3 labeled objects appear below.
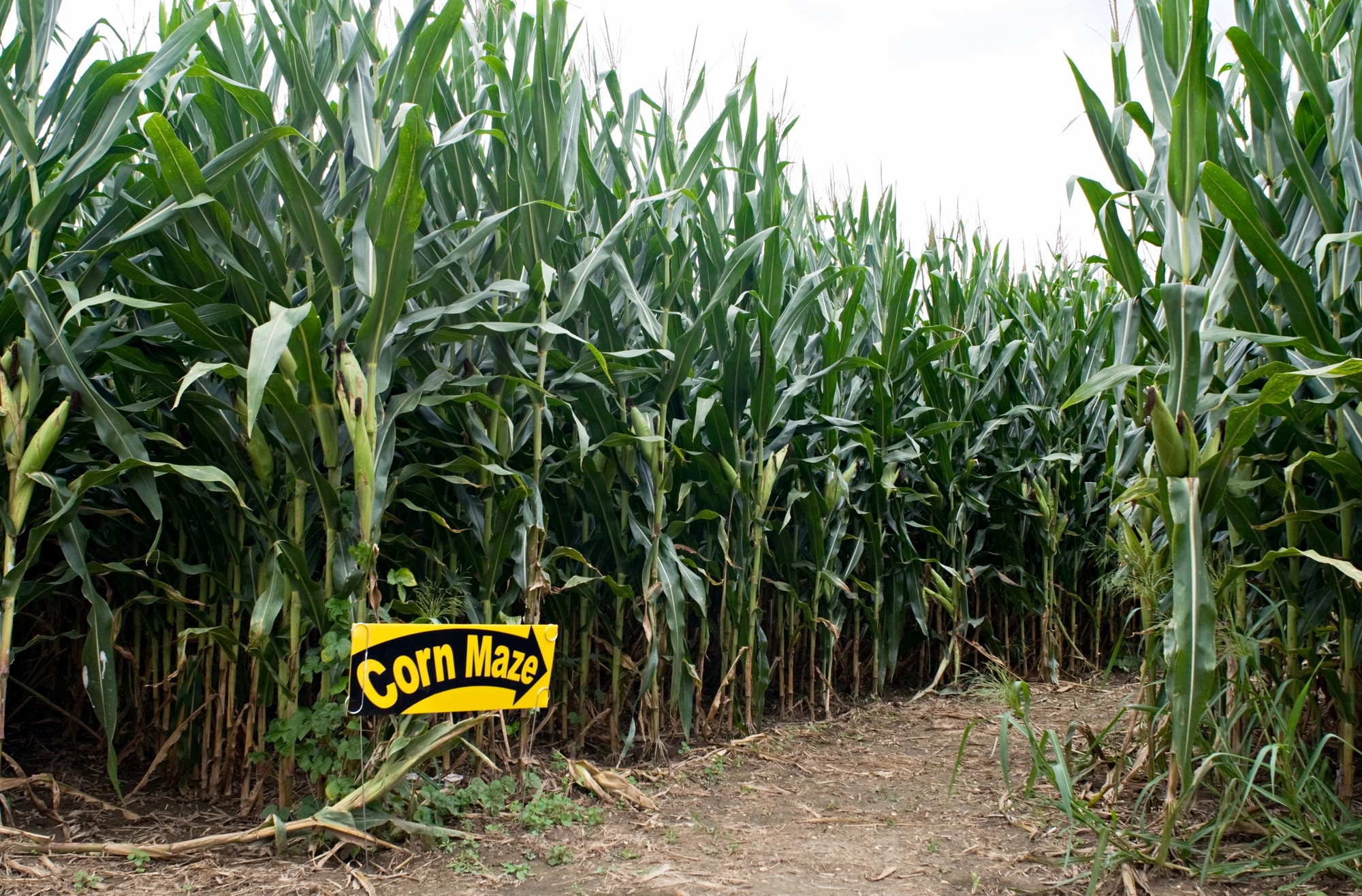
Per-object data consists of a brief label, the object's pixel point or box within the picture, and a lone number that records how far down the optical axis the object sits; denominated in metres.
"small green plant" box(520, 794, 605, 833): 2.47
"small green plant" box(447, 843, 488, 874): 2.21
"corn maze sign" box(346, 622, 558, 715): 2.11
